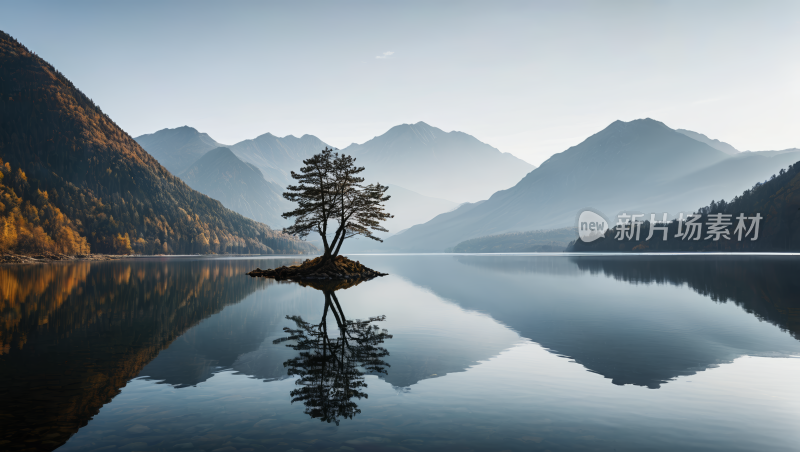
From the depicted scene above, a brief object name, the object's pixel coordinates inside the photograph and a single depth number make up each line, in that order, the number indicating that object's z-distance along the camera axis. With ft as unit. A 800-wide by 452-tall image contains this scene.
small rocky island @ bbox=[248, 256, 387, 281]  209.05
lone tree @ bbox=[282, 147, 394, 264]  214.90
